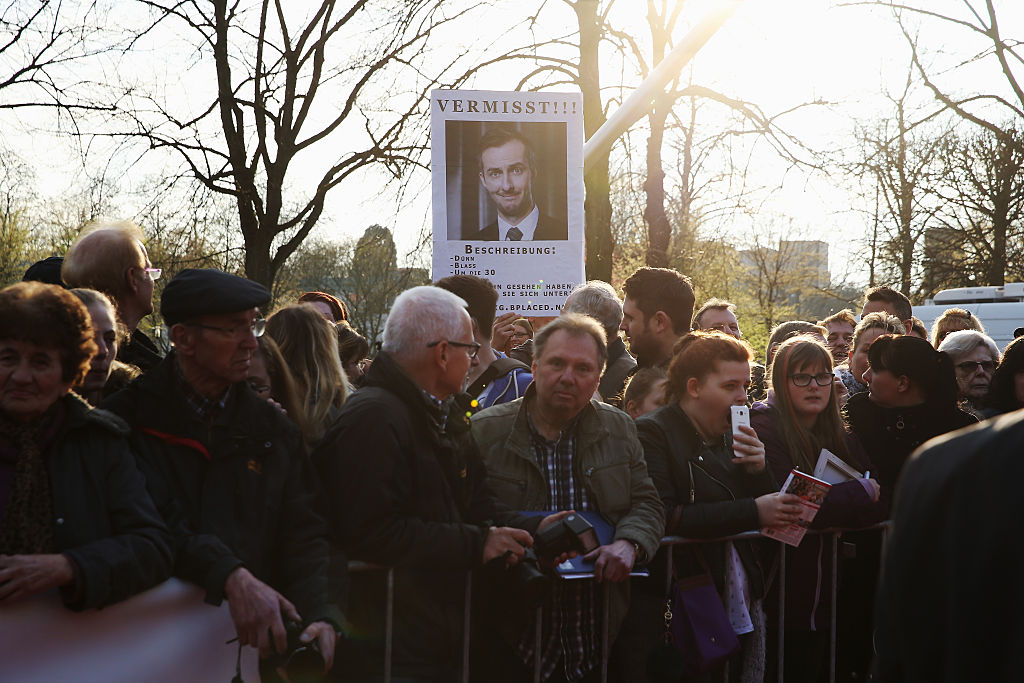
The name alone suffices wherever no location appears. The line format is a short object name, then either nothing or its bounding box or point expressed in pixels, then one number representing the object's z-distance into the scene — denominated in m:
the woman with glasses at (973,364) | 6.96
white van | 15.38
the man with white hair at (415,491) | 3.45
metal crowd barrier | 3.52
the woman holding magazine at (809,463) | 4.69
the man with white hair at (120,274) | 4.22
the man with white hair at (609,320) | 5.74
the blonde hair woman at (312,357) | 4.06
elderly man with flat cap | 3.00
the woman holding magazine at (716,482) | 4.34
